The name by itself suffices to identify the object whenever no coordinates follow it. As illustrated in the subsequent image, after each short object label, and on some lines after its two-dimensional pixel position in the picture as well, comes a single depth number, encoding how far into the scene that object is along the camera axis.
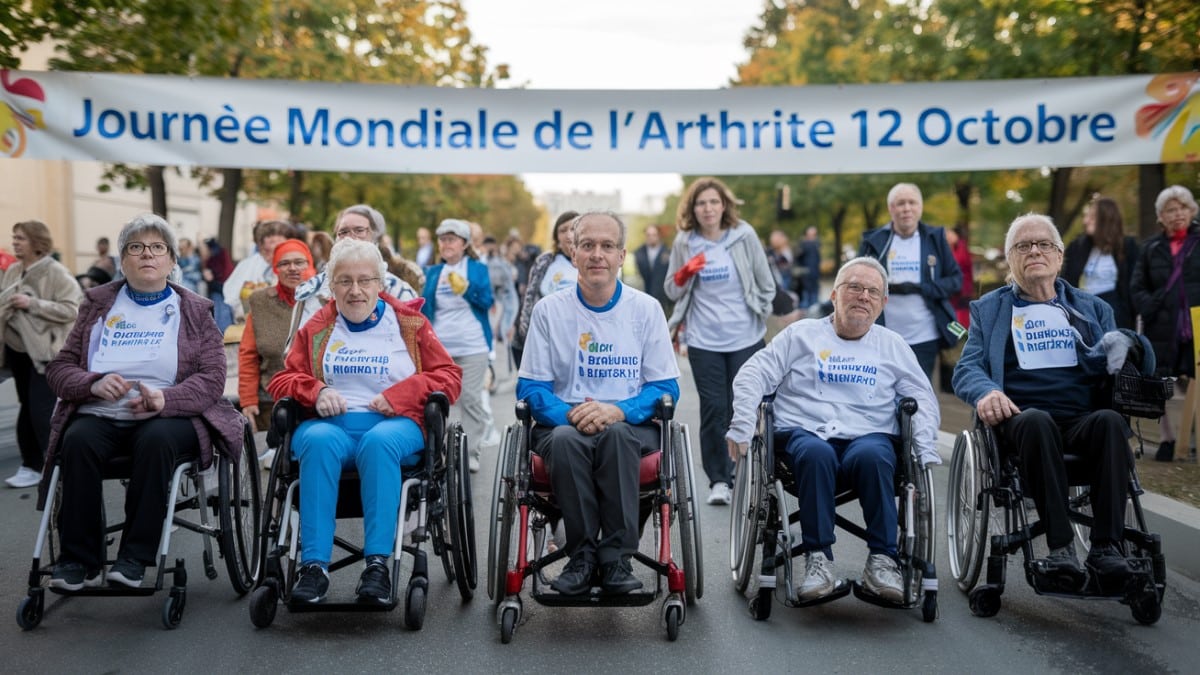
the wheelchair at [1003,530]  4.92
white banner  7.74
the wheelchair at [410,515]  4.80
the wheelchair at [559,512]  4.76
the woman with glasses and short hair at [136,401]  4.99
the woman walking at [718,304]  7.55
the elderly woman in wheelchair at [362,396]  4.86
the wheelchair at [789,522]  4.89
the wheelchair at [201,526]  4.87
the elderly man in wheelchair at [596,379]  4.87
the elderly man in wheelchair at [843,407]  5.00
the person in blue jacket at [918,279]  7.79
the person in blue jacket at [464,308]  9.05
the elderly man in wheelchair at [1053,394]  5.00
